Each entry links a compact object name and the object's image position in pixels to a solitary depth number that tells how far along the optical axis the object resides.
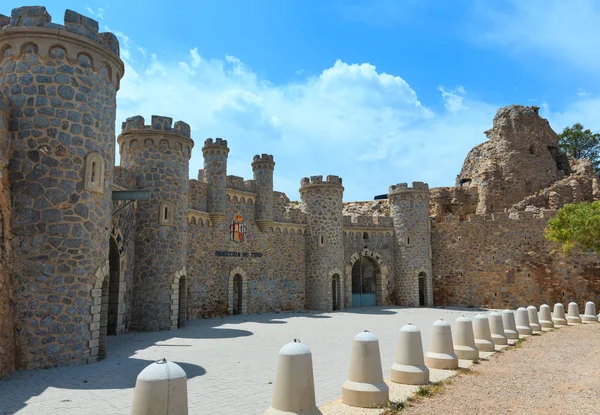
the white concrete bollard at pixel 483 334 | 10.18
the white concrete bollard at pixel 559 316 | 16.56
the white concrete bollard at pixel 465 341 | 9.14
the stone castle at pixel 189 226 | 8.50
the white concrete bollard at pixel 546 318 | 15.21
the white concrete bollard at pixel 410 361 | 6.98
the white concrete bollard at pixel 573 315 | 17.05
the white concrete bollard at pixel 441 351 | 8.18
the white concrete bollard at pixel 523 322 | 13.38
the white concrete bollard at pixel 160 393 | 3.66
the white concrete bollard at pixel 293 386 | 4.74
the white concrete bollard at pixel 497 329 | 11.09
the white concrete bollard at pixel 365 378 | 5.79
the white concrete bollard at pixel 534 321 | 14.25
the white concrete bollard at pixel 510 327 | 12.22
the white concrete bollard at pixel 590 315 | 17.41
